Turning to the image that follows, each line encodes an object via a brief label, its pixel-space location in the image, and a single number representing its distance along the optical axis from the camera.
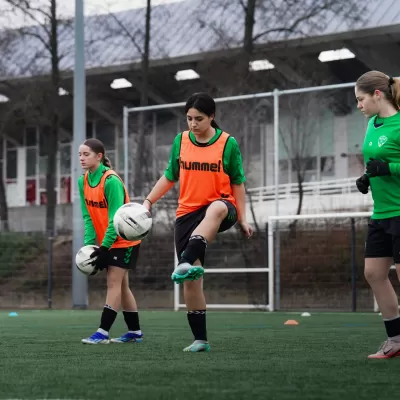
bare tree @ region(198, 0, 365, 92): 19.86
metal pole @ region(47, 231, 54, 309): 17.72
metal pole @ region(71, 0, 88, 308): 16.47
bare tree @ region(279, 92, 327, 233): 16.41
